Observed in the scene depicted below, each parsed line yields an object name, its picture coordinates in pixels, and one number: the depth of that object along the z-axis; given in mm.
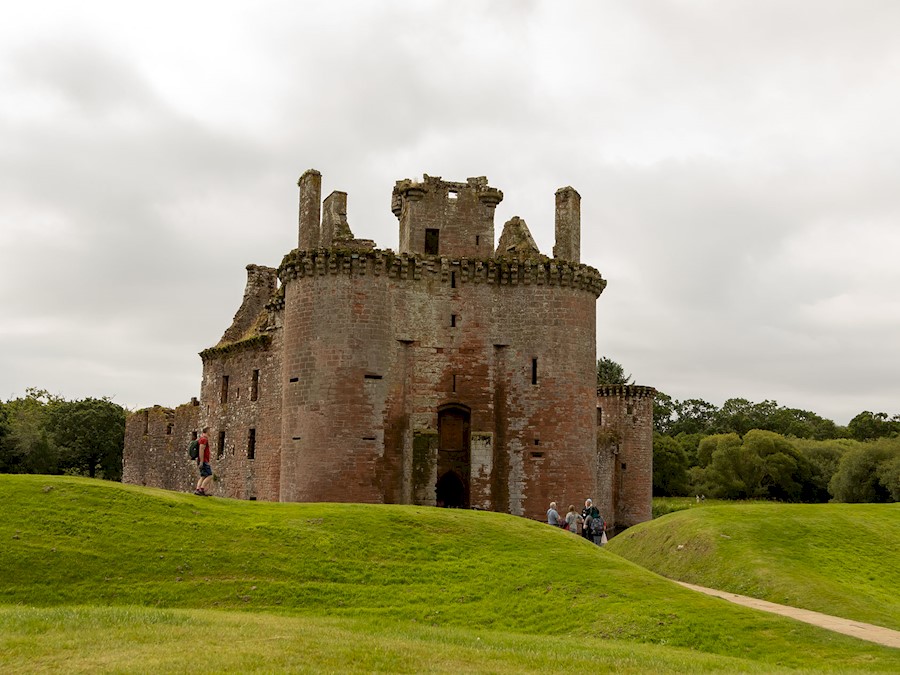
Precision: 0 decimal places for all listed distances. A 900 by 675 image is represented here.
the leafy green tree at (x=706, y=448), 91188
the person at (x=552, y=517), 30422
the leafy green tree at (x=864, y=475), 63906
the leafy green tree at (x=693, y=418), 120825
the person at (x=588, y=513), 30648
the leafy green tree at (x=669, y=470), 86125
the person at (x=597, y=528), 30391
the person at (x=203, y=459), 24328
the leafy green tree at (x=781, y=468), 79750
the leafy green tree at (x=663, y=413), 122062
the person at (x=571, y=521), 30923
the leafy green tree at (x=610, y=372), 89938
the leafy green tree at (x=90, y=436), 80250
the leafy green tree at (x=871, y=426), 96375
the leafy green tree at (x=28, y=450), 69625
